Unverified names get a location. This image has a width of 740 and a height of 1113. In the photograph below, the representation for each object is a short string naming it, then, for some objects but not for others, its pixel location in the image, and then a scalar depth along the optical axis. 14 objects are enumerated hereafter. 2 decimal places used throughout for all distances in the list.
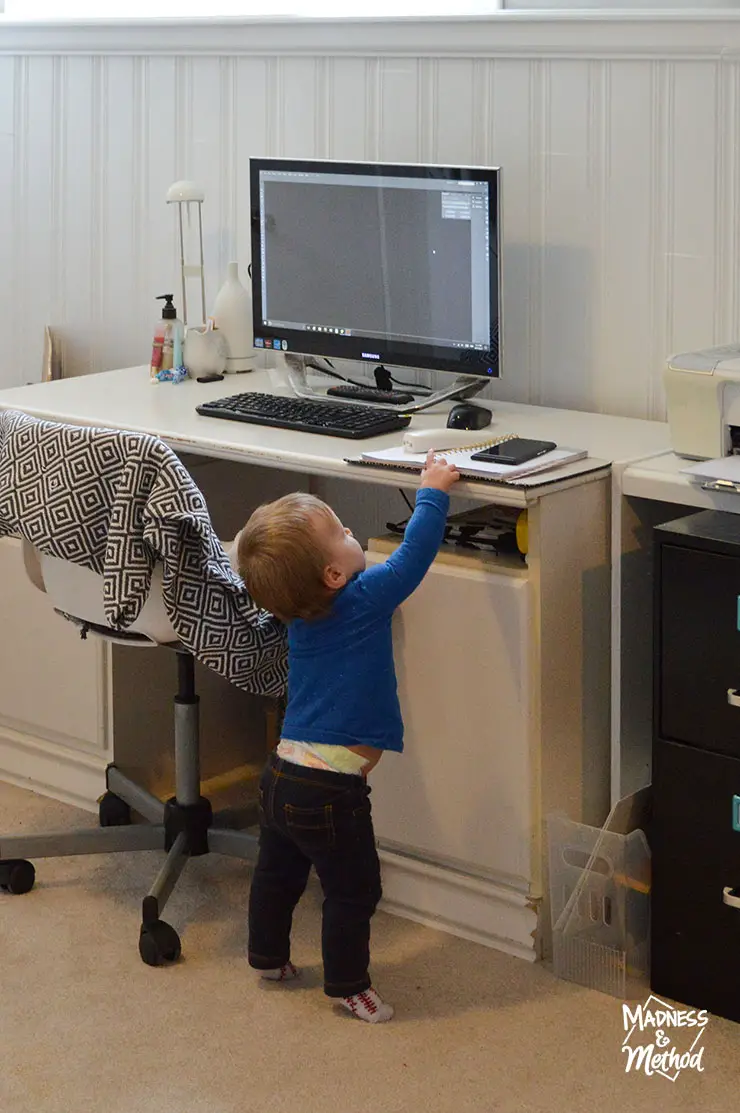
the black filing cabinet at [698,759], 2.19
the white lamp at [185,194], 3.16
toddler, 2.18
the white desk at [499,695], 2.39
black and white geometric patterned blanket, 2.29
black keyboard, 2.68
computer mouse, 2.69
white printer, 2.31
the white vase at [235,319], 3.23
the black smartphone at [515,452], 2.37
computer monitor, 2.76
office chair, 2.50
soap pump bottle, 3.23
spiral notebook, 2.32
